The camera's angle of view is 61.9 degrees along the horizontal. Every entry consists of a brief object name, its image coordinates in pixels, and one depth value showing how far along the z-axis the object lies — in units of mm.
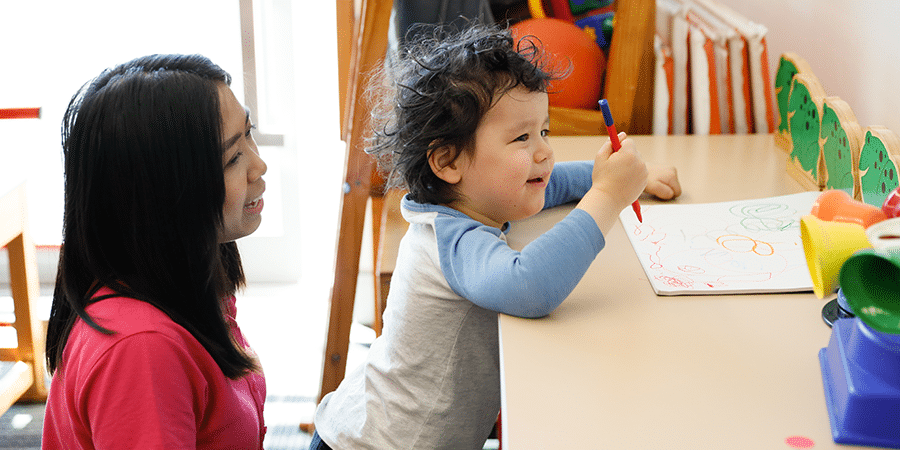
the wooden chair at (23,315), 1860
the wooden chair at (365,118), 1427
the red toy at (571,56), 1456
